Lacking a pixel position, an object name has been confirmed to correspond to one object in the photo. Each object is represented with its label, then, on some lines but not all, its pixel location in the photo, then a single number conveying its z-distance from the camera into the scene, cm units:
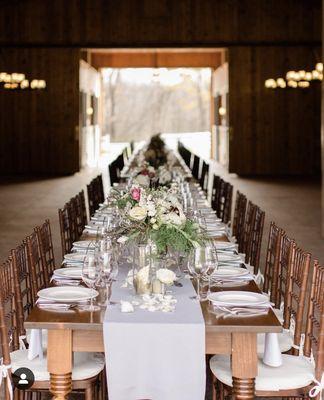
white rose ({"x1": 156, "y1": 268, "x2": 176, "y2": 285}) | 354
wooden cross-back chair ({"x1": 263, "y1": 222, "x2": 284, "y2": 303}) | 470
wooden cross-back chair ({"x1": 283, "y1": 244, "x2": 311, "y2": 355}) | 395
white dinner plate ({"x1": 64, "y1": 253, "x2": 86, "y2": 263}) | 450
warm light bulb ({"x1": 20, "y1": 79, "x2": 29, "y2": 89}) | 1962
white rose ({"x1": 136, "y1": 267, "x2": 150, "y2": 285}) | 362
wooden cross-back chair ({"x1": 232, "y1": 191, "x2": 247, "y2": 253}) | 671
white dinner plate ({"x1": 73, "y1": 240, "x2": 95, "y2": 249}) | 496
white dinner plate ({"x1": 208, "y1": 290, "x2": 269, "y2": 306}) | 354
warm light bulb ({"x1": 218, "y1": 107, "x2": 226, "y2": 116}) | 2223
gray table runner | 330
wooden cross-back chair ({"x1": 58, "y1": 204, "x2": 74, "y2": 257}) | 583
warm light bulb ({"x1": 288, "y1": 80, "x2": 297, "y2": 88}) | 1953
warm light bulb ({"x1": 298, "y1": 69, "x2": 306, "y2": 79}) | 1939
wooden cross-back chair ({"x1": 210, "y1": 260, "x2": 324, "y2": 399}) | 353
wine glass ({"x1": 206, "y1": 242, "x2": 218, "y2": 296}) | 362
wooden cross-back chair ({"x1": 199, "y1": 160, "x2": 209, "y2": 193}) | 1170
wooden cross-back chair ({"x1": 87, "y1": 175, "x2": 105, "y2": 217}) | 859
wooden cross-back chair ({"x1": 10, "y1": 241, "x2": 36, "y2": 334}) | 399
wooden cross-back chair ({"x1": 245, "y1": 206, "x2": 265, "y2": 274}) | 573
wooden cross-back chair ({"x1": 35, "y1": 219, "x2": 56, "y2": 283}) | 486
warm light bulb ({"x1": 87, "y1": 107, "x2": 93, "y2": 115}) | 2250
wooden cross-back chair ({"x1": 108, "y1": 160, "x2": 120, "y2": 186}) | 1201
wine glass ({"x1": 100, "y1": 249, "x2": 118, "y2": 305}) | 359
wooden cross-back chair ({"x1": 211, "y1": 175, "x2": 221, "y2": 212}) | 906
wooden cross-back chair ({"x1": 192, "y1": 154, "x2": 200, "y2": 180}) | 1322
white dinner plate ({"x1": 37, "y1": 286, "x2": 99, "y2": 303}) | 361
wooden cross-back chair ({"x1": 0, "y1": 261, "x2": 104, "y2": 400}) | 360
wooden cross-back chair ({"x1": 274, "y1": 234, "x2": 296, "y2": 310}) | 427
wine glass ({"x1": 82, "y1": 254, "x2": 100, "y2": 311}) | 357
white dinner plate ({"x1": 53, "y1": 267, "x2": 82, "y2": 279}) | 409
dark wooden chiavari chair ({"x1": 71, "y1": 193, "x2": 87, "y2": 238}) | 673
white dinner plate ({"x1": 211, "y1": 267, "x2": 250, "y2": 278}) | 412
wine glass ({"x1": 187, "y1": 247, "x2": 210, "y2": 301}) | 361
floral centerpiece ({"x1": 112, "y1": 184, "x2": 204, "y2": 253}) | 394
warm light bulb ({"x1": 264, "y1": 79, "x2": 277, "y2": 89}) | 1961
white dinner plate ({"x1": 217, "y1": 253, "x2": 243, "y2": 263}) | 451
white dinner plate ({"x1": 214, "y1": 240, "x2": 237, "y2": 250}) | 494
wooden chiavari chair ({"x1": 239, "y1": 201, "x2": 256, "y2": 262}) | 604
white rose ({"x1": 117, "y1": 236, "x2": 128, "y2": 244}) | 409
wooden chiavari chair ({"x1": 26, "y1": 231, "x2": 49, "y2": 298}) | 445
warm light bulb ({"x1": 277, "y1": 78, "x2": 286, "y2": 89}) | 1959
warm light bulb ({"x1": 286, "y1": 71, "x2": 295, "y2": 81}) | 1939
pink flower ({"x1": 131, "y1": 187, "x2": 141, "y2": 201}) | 442
